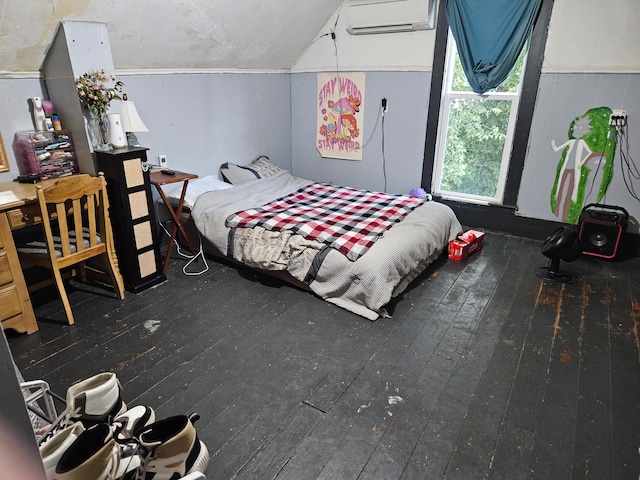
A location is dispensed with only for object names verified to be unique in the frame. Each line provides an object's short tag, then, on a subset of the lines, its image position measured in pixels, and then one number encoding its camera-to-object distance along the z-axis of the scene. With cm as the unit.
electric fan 292
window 378
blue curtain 344
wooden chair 229
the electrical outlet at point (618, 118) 331
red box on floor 339
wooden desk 220
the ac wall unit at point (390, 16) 383
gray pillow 409
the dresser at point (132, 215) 262
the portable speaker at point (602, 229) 331
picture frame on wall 257
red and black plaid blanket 284
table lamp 282
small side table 298
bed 263
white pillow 346
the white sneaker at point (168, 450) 114
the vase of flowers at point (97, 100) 258
